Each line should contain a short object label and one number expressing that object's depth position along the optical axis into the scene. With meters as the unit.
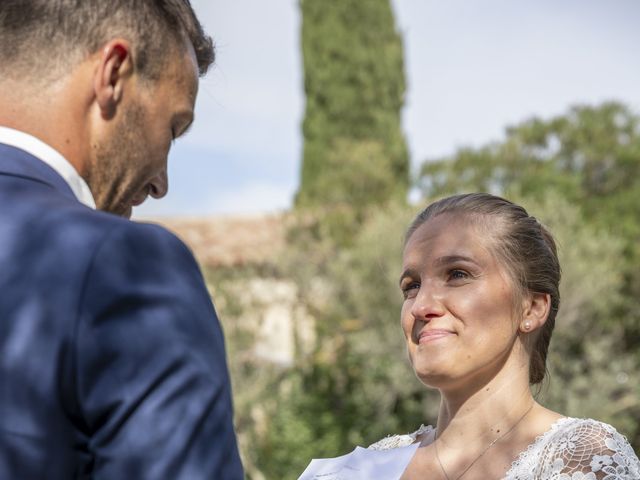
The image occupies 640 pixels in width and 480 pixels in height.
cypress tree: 17.23
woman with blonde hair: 2.58
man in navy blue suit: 1.08
